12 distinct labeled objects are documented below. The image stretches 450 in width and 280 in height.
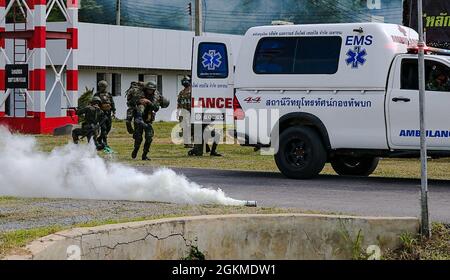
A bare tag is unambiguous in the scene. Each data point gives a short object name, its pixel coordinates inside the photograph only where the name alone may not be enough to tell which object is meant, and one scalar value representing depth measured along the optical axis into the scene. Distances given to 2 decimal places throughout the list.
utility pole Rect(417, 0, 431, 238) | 9.05
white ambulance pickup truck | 15.24
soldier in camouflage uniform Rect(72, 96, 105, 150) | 22.53
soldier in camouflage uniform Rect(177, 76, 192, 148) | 23.42
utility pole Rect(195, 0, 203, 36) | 34.88
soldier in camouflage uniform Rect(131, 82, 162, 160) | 20.45
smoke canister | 10.98
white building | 44.88
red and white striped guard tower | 32.25
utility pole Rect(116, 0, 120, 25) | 62.96
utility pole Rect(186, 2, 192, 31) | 71.62
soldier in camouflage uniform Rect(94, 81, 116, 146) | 23.44
